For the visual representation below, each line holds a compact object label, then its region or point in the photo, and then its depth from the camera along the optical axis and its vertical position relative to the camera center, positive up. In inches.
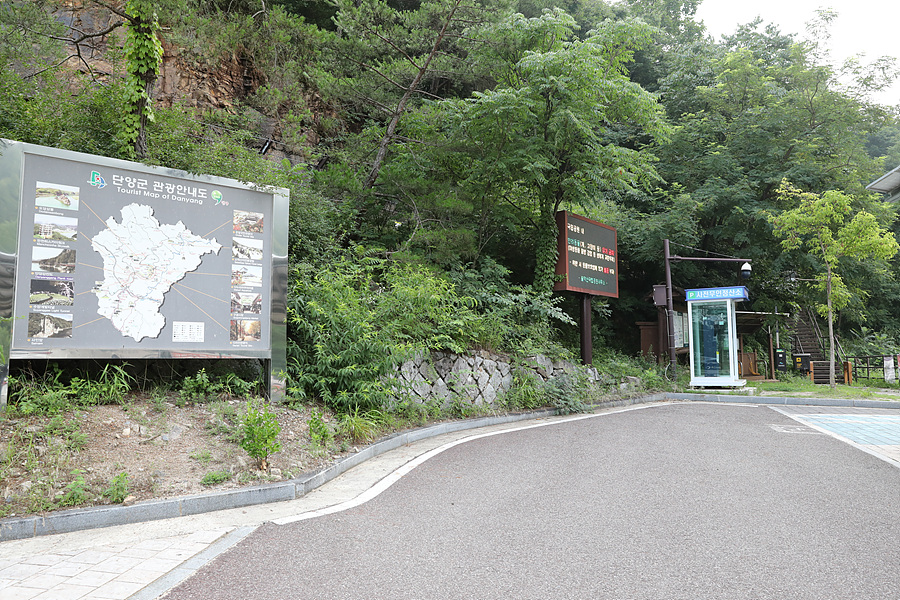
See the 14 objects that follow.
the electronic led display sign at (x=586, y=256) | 607.8 +96.7
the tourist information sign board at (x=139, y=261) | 246.5 +39.4
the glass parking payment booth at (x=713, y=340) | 742.5 +2.4
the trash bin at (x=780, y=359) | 959.6 -29.3
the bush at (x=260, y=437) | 231.6 -39.2
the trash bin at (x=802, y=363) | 1008.2 -38.7
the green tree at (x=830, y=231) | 721.0 +147.5
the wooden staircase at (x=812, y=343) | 1034.1 -3.4
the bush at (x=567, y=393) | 496.4 -47.0
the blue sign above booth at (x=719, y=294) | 724.7 +63.6
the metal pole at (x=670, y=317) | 768.3 +34.2
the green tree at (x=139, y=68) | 319.2 +158.4
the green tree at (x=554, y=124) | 528.1 +212.9
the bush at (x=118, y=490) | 193.5 -51.4
